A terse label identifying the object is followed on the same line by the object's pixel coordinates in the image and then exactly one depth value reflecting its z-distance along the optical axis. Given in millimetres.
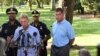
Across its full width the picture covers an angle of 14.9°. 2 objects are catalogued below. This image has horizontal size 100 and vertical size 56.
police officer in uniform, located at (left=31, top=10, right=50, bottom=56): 8528
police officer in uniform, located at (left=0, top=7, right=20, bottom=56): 8124
